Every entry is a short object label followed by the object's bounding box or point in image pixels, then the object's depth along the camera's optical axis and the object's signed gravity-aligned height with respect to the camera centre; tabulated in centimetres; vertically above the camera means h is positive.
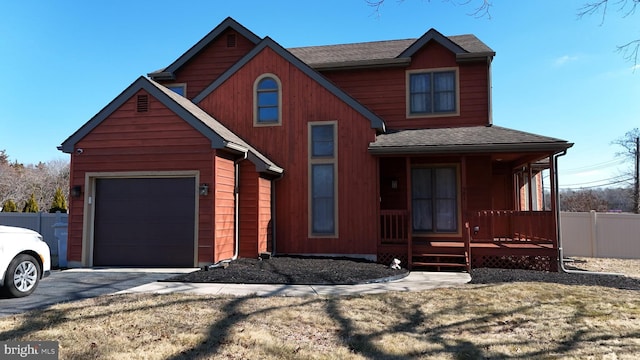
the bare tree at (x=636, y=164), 3195 +345
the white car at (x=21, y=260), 611 -85
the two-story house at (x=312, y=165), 963 +110
